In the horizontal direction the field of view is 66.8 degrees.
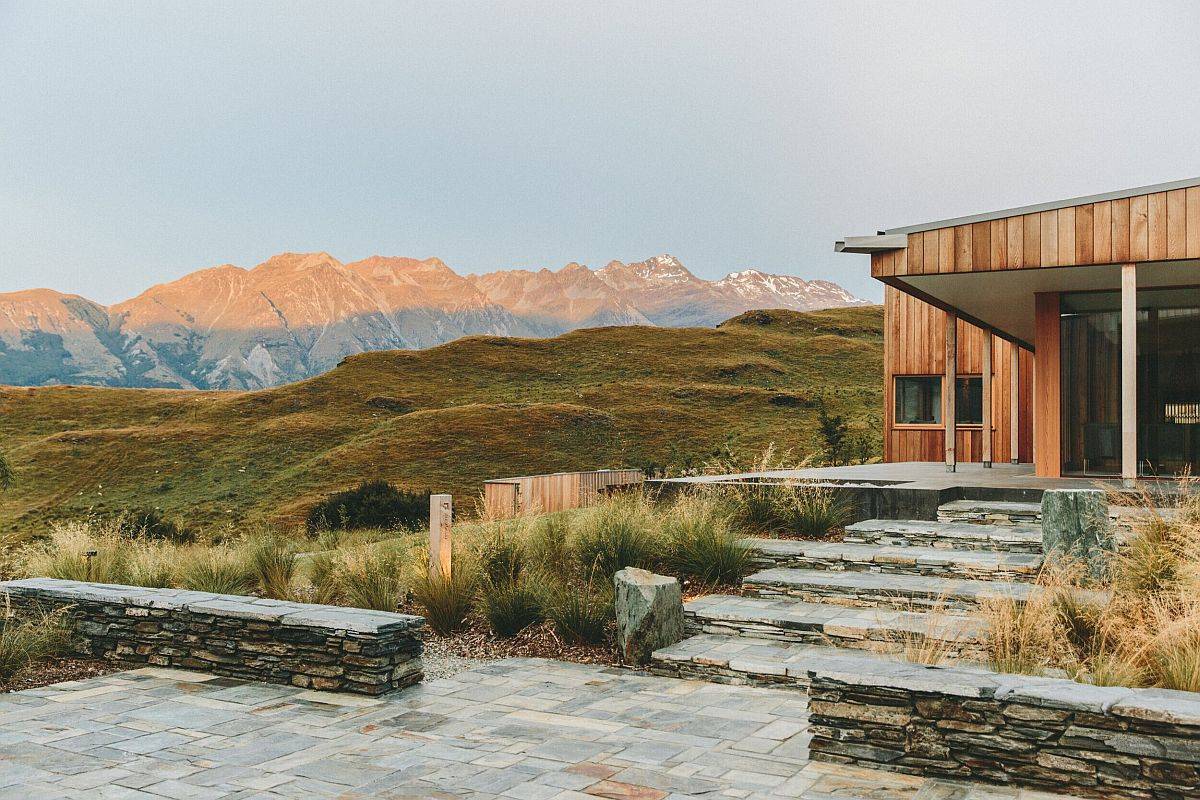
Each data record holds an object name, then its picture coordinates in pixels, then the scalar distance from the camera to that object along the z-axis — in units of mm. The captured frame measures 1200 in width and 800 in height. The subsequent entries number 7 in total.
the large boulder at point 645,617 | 6410
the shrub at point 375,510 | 17469
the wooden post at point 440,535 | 7793
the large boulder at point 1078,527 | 6805
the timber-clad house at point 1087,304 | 9891
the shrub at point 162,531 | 17394
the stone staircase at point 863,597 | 5824
